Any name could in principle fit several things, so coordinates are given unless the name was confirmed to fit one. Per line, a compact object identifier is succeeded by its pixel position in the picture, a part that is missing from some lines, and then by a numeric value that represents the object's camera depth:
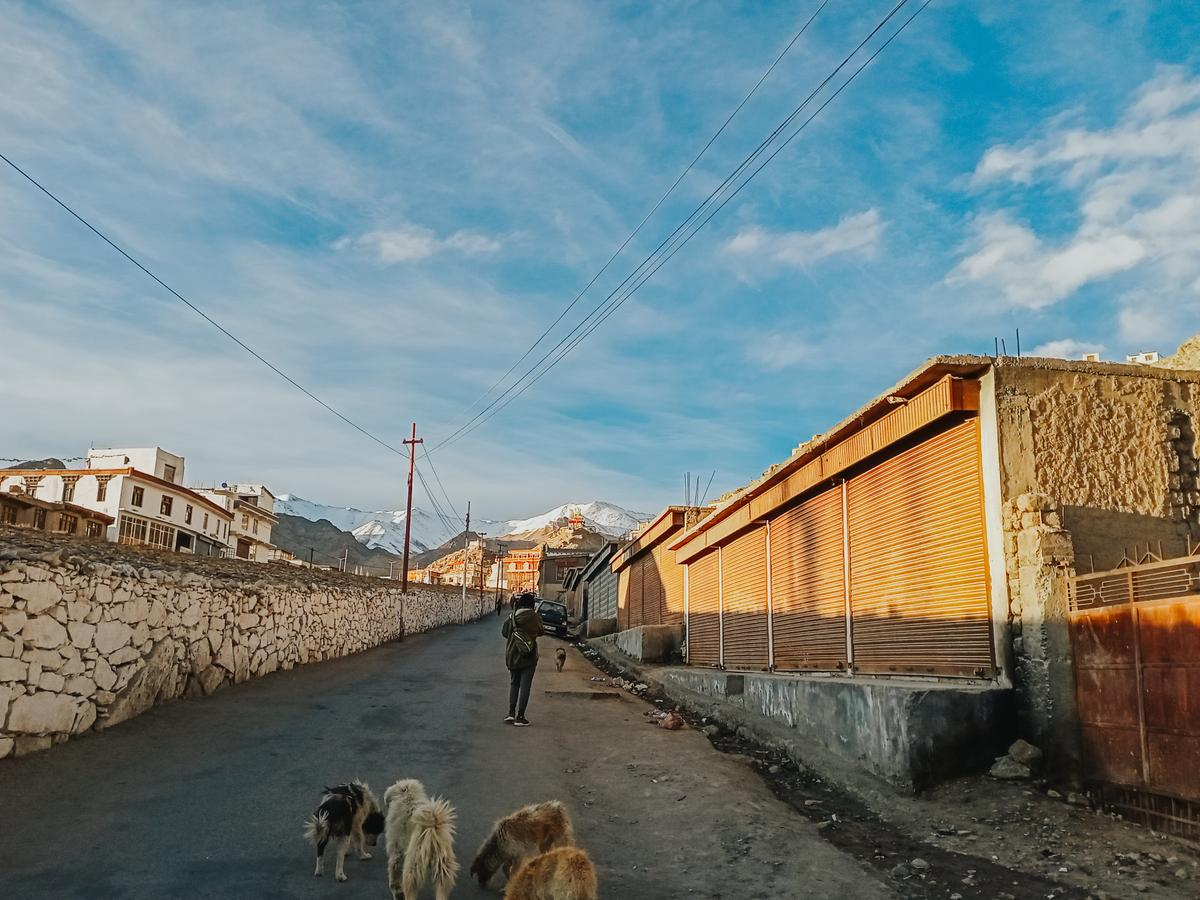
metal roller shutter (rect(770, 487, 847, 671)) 11.82
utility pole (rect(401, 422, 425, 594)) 38.81
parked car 37.47
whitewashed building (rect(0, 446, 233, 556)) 51.59
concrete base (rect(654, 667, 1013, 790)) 7.11
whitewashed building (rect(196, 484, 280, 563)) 71.62
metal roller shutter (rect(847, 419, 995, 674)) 8.22
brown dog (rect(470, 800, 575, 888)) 5.22
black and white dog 5.23
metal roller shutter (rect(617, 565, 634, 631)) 34.16
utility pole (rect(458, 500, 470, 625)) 54.68
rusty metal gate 5.60
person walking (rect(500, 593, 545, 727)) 11.07
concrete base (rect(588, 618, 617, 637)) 38.03
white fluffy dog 4.68
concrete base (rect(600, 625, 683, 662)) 22.62
